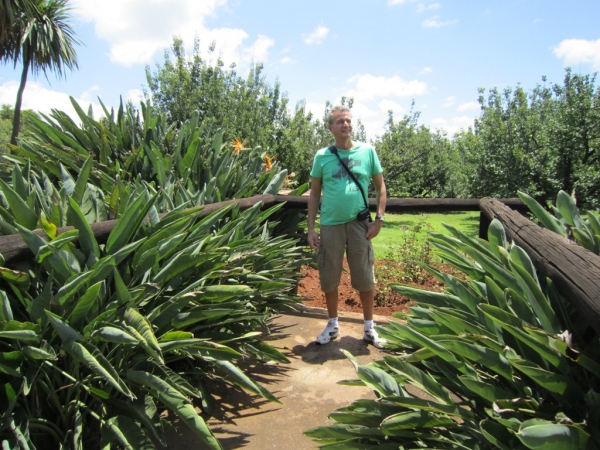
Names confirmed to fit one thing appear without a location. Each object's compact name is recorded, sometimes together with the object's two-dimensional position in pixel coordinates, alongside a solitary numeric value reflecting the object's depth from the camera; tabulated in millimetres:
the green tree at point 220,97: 14156
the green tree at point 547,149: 13367
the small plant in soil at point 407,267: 6246
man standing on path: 3969
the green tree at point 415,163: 17570
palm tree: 17362
